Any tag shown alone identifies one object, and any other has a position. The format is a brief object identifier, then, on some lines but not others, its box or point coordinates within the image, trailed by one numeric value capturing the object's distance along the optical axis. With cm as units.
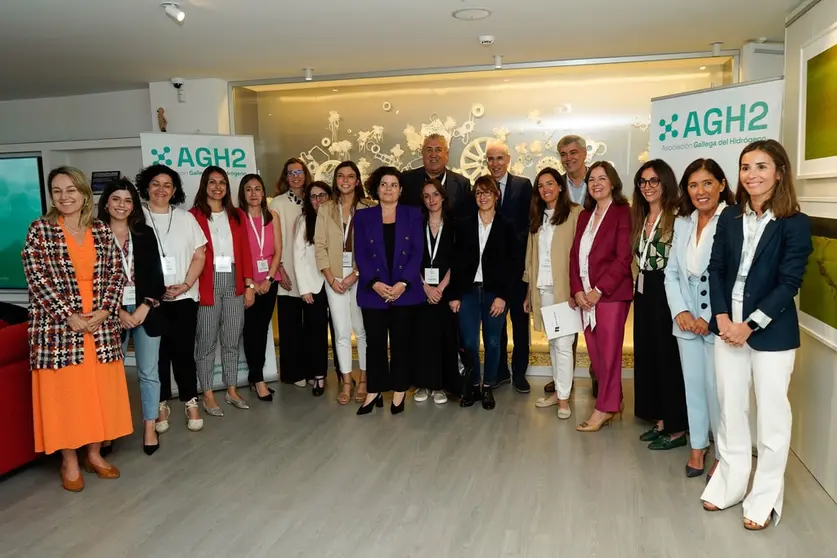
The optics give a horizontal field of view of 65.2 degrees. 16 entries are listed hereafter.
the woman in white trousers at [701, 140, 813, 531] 286
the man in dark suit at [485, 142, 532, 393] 484
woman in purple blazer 454
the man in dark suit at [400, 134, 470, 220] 490
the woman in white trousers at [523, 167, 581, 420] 443
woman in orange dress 337
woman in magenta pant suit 406
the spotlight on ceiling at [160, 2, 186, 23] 388
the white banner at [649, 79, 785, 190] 397
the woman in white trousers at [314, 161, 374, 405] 481
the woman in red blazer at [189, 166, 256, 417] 461
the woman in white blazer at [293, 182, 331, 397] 498
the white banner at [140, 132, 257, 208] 527
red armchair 360
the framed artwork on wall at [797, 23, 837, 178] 329
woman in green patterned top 374
